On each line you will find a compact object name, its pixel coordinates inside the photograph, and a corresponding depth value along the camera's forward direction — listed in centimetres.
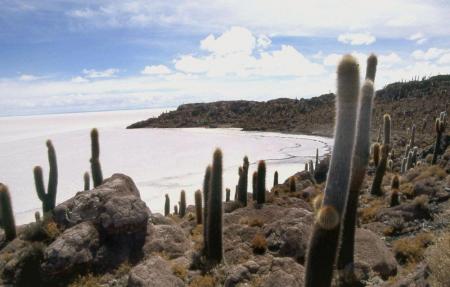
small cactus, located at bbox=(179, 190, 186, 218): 2356
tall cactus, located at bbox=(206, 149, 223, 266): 1204
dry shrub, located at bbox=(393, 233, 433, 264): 1084
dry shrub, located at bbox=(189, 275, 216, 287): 1038
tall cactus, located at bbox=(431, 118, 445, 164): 2394
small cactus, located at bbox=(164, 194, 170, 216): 2589
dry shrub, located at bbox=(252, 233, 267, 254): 1219
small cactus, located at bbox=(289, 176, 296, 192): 2566
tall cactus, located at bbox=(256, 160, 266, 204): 1908
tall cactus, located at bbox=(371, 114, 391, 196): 1768
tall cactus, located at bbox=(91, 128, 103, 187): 1650
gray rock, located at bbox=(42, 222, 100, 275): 1105
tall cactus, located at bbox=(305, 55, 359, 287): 592
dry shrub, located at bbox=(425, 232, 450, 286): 586
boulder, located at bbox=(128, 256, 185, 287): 943
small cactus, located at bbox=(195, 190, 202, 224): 1767
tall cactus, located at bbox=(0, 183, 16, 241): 1431
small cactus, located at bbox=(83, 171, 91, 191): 2195
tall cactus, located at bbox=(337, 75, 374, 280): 924
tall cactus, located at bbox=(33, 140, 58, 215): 1663
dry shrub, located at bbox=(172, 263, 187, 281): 1090
